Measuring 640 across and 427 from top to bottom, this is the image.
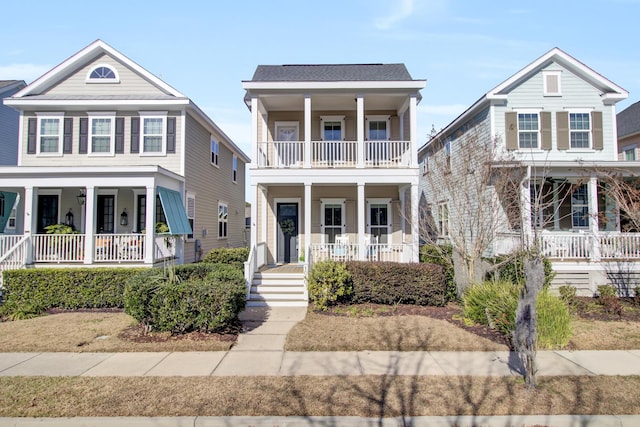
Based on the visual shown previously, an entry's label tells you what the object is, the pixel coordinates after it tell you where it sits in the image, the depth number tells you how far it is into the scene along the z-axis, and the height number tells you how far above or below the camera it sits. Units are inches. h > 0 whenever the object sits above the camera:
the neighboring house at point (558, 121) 533.0 +166.5
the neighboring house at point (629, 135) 740.0 +199.8
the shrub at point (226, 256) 508.4 -39.4
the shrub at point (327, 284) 364.2 -57.5
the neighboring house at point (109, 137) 526.0 +141.3
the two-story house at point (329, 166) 464.8 +86.3
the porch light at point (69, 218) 547.8 +18.5
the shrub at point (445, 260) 399.2 -39.9
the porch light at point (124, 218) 542.0 +18.1
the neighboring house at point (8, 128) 637.3 +190.1
